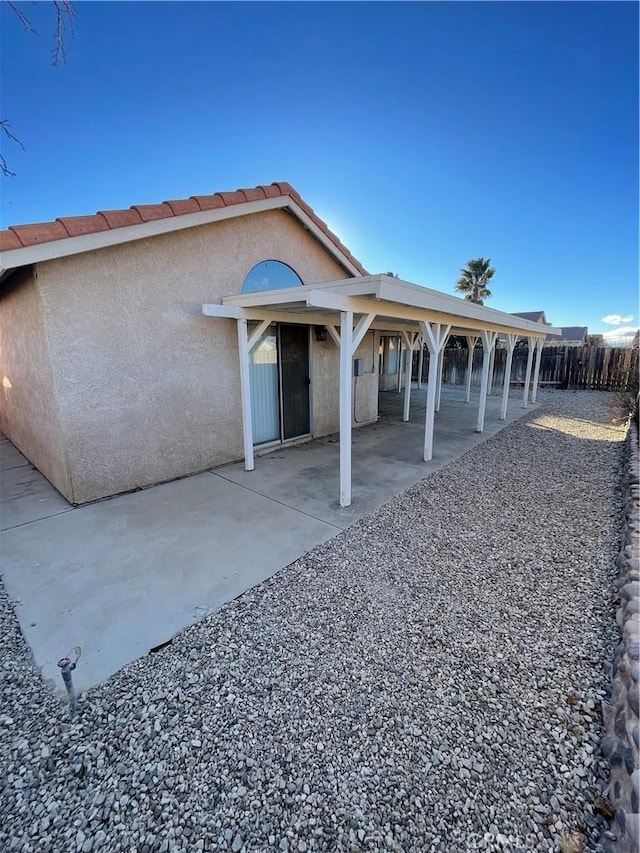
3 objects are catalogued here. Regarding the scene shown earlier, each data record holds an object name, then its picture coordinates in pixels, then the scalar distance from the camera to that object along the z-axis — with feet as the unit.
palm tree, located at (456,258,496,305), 99.66
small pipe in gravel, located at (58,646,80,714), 6.68
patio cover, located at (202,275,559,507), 14.21
